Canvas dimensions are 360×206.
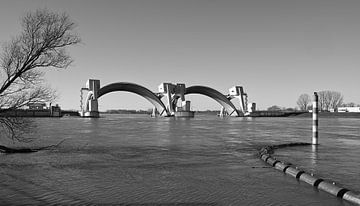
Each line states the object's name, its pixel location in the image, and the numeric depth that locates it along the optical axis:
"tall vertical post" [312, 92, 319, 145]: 14.17
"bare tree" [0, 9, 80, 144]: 11.51
